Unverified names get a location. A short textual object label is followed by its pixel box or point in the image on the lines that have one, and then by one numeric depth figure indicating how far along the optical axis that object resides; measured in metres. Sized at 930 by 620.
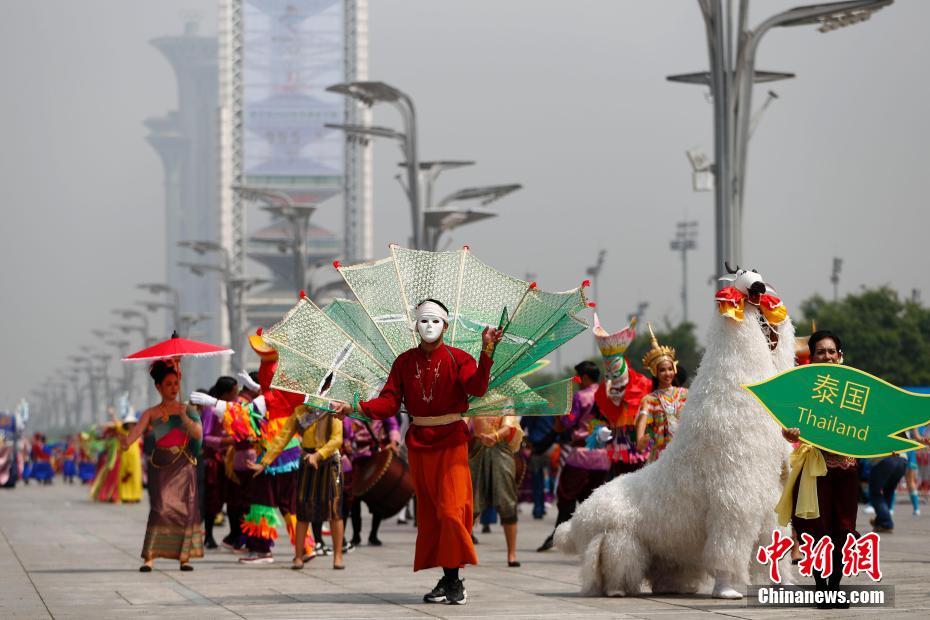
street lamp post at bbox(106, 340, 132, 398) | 96.31
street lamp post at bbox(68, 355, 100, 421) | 109.25
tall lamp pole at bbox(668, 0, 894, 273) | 19.31
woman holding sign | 10.76
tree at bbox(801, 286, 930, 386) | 67.62
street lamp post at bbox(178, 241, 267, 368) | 46.94
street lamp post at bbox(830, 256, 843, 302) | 91.31
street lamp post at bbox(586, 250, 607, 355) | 85.44
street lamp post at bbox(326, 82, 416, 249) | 28.55
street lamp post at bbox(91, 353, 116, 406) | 109.22
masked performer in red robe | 11.98
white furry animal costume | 11.49
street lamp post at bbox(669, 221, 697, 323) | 106.81
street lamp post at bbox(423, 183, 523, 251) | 30.77
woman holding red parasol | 15.45
